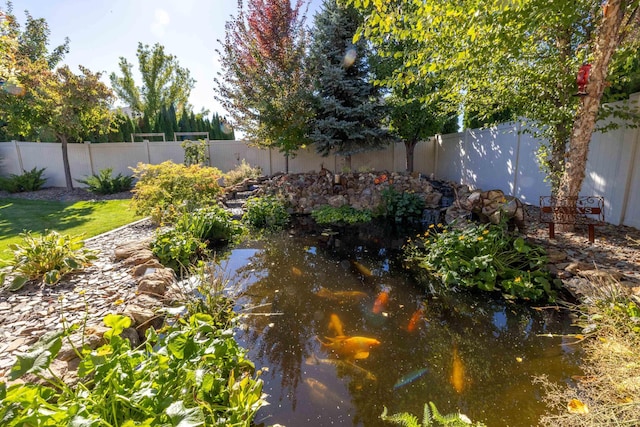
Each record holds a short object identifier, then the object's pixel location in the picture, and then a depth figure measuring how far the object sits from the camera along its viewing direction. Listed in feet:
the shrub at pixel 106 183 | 31.14
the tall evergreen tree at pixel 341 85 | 28.37
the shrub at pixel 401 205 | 23.91
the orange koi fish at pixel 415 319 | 8.98
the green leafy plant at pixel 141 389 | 3.55
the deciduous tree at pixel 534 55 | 10.59
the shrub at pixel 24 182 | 31.12
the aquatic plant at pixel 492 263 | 10.61
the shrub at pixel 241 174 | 30.53
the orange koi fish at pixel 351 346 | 7.88
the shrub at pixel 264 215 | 21.88
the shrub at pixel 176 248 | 13.14
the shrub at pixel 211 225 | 16.07
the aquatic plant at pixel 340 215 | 23.18
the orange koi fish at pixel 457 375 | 6.71
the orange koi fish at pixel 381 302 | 10.07
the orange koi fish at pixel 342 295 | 10.79
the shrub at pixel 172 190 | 18.67
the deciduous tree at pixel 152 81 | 55.62
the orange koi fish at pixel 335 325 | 8.80
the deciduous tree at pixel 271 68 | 27.89
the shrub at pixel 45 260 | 9.43
